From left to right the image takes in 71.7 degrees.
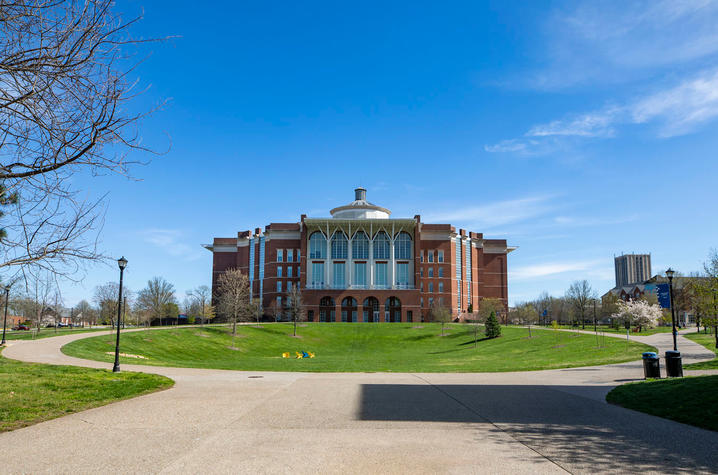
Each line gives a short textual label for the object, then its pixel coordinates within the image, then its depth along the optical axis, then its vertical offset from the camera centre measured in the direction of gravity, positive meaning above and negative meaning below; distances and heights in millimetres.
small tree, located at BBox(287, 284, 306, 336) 71438 -238
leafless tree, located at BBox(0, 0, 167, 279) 6062 +2782
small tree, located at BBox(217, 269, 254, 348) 55844 +582
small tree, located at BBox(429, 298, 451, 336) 74825 -1501
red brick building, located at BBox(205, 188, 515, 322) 80812 +6073
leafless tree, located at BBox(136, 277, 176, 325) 75125 +114
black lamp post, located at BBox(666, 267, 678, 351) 22672 +1416
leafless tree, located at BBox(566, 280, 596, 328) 75062 +964
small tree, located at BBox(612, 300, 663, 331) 56000 -1288
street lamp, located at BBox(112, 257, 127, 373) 18184 -869
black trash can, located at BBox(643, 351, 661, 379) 15578 -1928
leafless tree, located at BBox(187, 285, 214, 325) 74500 -495
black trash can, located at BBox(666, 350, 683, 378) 15680 -1934
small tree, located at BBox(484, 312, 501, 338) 55188 -2829
